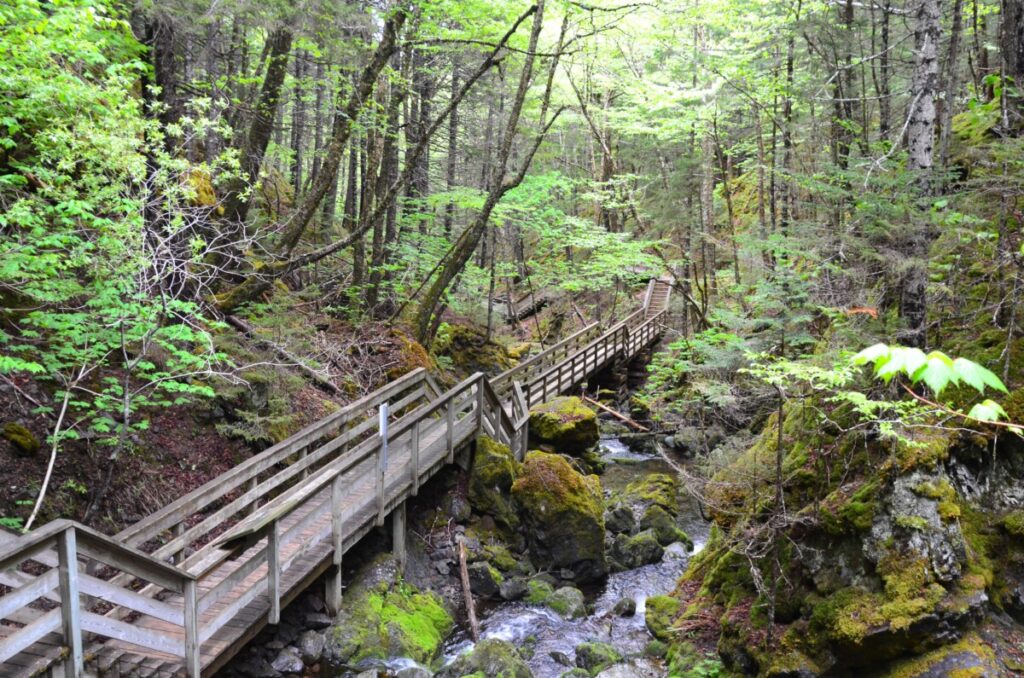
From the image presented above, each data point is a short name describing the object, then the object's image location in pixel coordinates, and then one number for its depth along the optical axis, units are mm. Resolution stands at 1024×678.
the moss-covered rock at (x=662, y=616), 7566
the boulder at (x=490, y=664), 6340
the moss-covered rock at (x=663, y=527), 10844
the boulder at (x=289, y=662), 6215
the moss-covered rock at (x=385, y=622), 6684
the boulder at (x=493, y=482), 9750
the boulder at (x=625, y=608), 8445
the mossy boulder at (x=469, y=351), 16125
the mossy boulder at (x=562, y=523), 9445
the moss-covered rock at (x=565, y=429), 13617
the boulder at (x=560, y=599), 8297
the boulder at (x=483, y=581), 8508
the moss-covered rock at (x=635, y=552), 9992
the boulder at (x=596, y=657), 7023
